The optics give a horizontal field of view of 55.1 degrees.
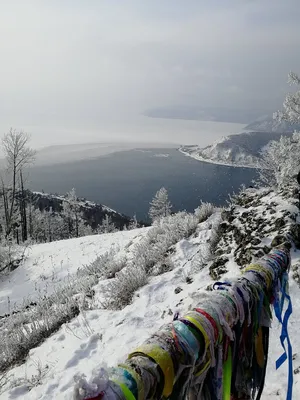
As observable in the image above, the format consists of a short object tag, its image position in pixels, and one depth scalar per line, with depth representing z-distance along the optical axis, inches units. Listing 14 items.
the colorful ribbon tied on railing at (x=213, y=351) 32.7
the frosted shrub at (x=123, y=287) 197.6
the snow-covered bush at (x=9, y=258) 476.0
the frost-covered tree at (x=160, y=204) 2279.8
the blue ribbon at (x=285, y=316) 66.4
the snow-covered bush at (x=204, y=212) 323.6
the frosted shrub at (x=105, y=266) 271.0
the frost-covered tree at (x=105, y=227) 2264.5
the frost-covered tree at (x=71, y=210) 2129.7
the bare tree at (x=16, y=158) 809.5
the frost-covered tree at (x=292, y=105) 636.7
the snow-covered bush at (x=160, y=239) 262.5
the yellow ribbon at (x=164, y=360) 35.9
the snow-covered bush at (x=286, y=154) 621.3
